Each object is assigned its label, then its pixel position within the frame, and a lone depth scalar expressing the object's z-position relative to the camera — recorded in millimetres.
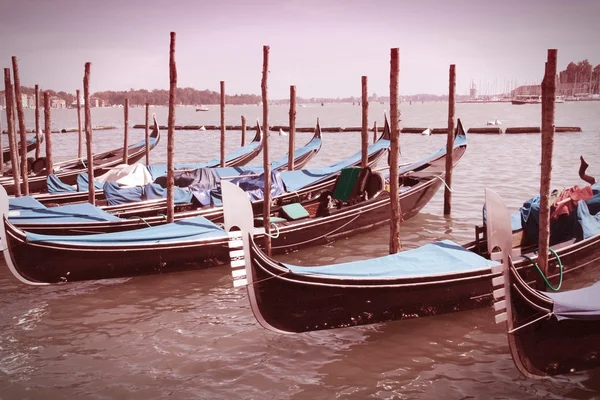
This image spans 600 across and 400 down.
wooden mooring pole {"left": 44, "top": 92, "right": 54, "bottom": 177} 12016
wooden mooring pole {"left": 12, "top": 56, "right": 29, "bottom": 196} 11109
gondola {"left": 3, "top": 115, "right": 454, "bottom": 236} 8039
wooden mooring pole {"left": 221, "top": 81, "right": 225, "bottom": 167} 14023
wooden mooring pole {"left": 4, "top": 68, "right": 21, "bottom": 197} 10906
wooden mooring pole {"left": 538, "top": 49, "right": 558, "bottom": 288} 5355
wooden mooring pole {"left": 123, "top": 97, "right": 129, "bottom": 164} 14570
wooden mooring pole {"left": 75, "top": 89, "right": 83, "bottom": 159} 15300
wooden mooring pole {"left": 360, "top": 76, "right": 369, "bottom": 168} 10492
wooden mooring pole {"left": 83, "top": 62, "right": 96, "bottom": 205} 9711
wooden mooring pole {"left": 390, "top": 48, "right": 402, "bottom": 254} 6848
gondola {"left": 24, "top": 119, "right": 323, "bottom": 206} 10575
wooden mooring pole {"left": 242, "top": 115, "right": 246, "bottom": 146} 18016
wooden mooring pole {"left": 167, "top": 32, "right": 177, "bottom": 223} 8555
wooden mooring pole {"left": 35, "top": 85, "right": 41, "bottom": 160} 14953
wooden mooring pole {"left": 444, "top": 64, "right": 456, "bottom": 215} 9977
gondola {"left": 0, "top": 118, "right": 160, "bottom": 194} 12562
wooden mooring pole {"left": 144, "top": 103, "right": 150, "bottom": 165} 15541
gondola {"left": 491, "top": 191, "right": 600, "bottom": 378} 4172
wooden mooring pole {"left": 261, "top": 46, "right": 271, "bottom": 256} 7469
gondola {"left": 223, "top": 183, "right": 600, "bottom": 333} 5035
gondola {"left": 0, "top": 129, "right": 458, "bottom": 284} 6672
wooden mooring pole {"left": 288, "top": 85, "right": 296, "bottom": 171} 11852
